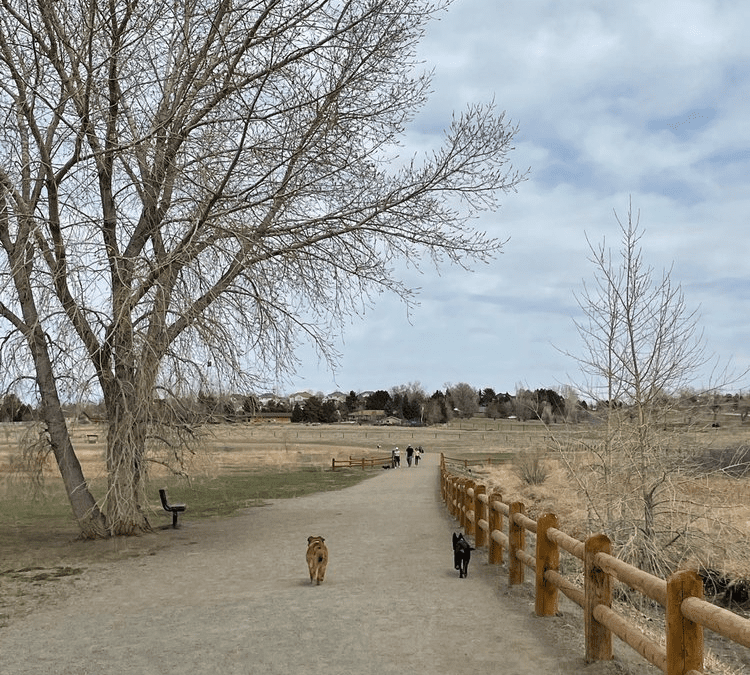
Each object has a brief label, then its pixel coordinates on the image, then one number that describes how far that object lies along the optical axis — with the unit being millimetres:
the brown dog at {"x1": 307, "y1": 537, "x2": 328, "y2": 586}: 9789
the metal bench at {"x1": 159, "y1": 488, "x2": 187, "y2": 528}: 16328
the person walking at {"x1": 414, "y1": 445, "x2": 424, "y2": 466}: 52281
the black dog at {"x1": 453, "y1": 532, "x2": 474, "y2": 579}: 9781
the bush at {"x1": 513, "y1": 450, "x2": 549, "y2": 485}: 31594
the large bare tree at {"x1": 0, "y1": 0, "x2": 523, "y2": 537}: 12031
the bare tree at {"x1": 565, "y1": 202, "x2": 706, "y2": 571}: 12297
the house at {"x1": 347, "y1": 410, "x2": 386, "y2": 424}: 163875
